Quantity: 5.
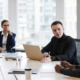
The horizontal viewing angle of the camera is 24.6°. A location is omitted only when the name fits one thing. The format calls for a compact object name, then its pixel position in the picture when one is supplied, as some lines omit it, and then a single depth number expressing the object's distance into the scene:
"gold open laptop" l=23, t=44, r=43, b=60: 2.59
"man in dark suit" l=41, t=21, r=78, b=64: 2.64
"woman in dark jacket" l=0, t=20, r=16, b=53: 4.18
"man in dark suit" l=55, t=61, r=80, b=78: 1.80
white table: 1.79
